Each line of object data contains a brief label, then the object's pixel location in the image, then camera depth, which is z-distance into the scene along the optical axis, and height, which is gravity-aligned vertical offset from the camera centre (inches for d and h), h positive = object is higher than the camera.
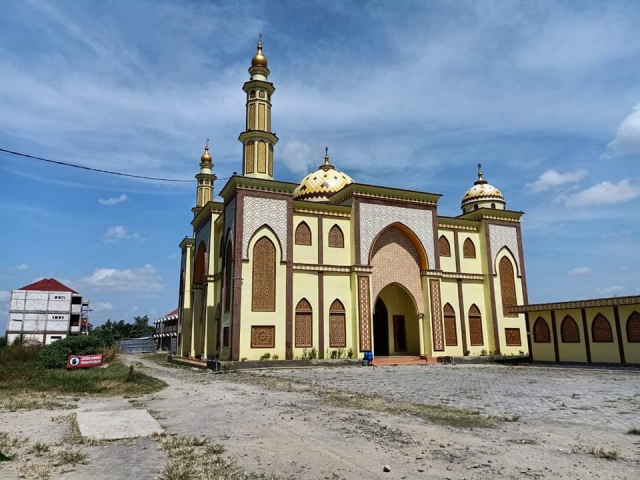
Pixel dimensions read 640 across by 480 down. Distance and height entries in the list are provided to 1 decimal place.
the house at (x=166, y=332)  2104.9 +49.3
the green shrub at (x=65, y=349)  726.5 -8.0
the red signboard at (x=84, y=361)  703.7 -24.9
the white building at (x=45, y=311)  2032.5 +141.7
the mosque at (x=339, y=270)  823.1 +131.5
